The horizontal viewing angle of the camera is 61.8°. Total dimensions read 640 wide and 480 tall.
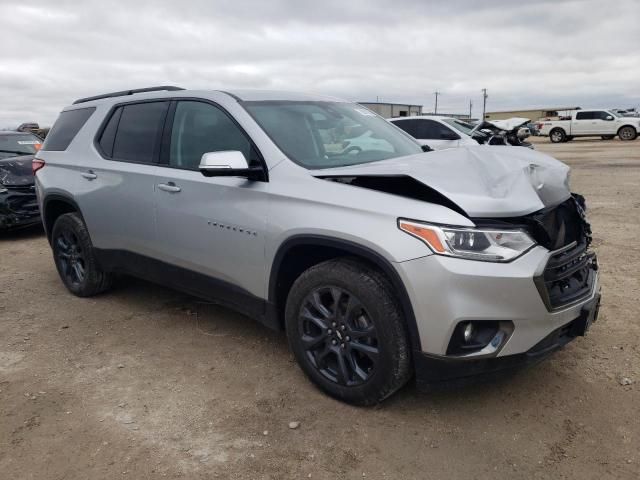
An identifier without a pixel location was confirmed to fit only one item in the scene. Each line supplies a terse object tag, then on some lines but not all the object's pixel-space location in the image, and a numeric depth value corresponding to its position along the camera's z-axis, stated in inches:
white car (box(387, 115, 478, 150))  466.0
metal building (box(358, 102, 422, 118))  1954.5
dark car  303.0
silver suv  99.7
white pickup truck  1114.7
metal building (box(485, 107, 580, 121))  2714.6
